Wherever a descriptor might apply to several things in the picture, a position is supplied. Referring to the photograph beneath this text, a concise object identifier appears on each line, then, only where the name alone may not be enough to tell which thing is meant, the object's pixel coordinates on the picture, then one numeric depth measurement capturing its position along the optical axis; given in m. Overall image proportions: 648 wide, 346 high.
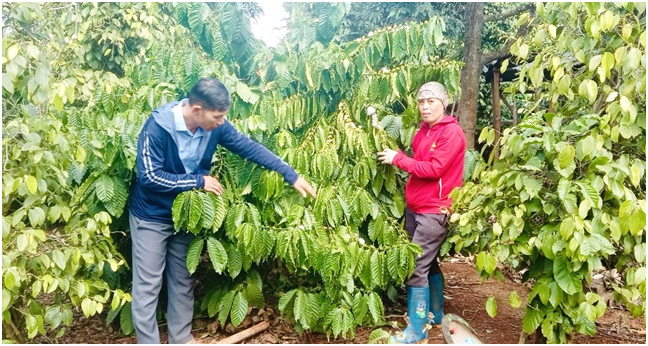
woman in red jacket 2.80
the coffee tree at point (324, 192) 2.73
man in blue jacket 2.43
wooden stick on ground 2.93
